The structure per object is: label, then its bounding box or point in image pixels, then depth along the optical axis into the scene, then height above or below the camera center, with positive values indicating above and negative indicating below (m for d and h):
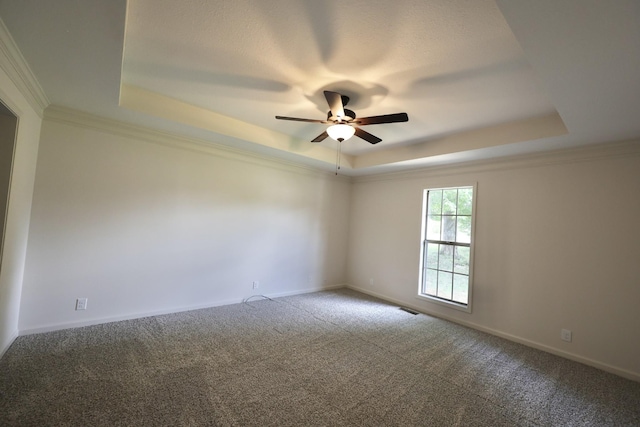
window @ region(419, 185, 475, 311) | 3.96 -0.18
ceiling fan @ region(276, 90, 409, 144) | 2.35 +1.02
